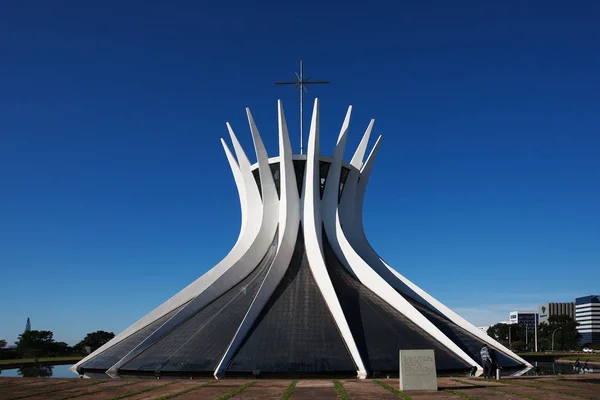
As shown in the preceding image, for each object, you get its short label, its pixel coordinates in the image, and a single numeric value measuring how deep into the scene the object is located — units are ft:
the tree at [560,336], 233.14
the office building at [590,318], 569.23
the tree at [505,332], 287.89
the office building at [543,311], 630.29
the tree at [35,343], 135.20
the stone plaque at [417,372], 45.19
